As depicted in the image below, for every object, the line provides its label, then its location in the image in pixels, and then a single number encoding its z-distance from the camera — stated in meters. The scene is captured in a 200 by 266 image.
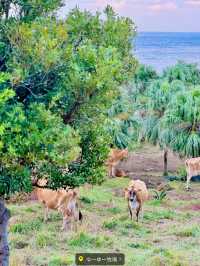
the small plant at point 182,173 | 26.26
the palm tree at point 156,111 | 27.38
